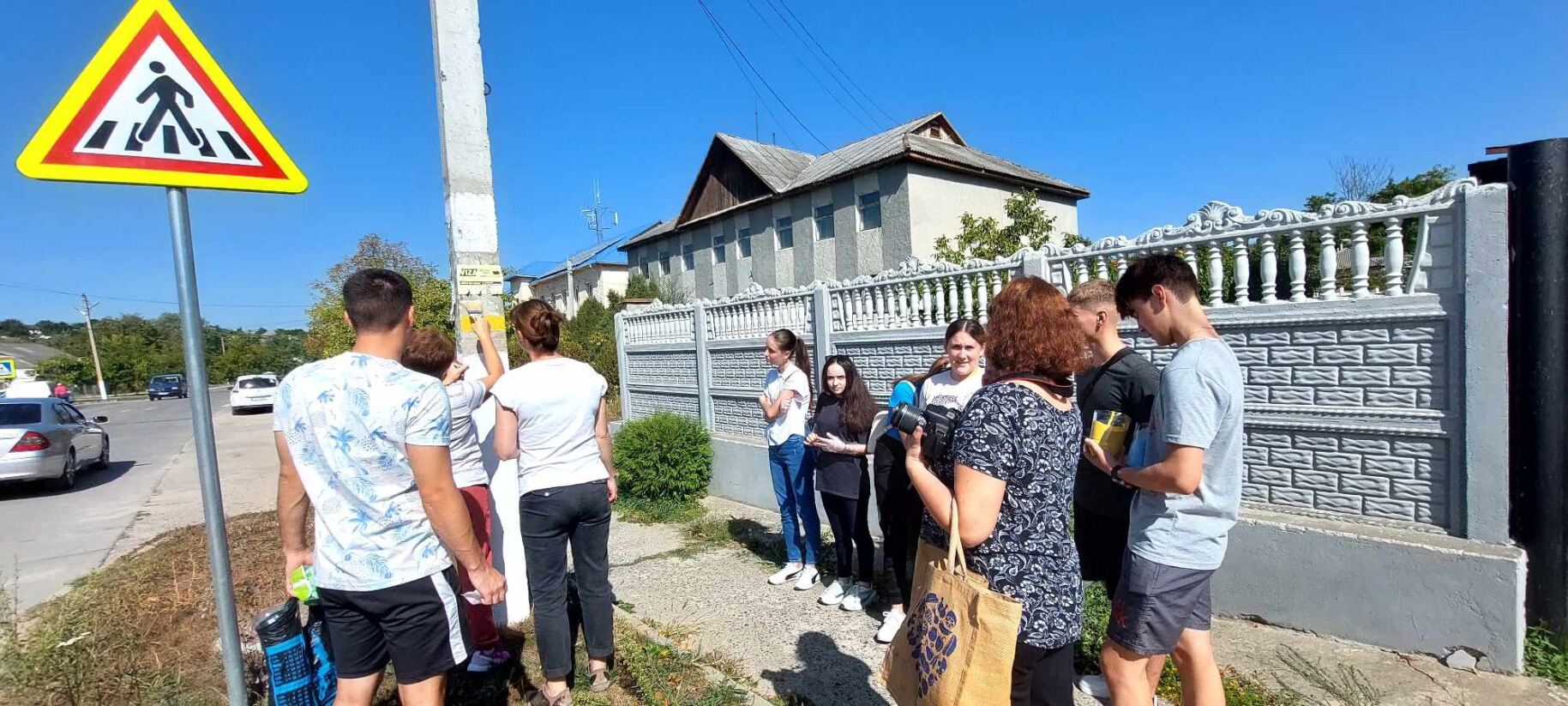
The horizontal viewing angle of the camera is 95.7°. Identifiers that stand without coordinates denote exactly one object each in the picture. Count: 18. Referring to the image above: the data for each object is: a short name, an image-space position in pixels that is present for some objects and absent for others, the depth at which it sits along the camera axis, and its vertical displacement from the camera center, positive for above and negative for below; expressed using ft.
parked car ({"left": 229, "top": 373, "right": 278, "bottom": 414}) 85.05 -4.53
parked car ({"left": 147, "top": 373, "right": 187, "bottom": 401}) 129.70 -4.85
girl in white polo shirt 15.55 -2.68
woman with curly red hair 6.00 -1.45
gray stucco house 67.87 +12.42
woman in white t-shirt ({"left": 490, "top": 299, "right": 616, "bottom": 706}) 10.00 -1.90
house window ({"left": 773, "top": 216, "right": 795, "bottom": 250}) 80.84 +10.65
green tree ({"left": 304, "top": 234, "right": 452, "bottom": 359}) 46.88 +3.71
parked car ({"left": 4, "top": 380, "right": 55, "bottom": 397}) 83.20 -2.40
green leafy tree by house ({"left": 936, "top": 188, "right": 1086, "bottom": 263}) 56.03 +6.23
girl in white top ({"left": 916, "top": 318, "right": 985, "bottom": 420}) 11.72 -0.90
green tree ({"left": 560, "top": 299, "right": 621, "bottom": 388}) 48.26 -0.78
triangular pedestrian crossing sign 6.32 +2.25
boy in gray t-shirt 6.90 -2.07
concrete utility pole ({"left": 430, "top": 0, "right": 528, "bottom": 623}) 12.86 +2.94
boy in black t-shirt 9.73 -1.30
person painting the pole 10.60 -1.50
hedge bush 23.82 -4.37
